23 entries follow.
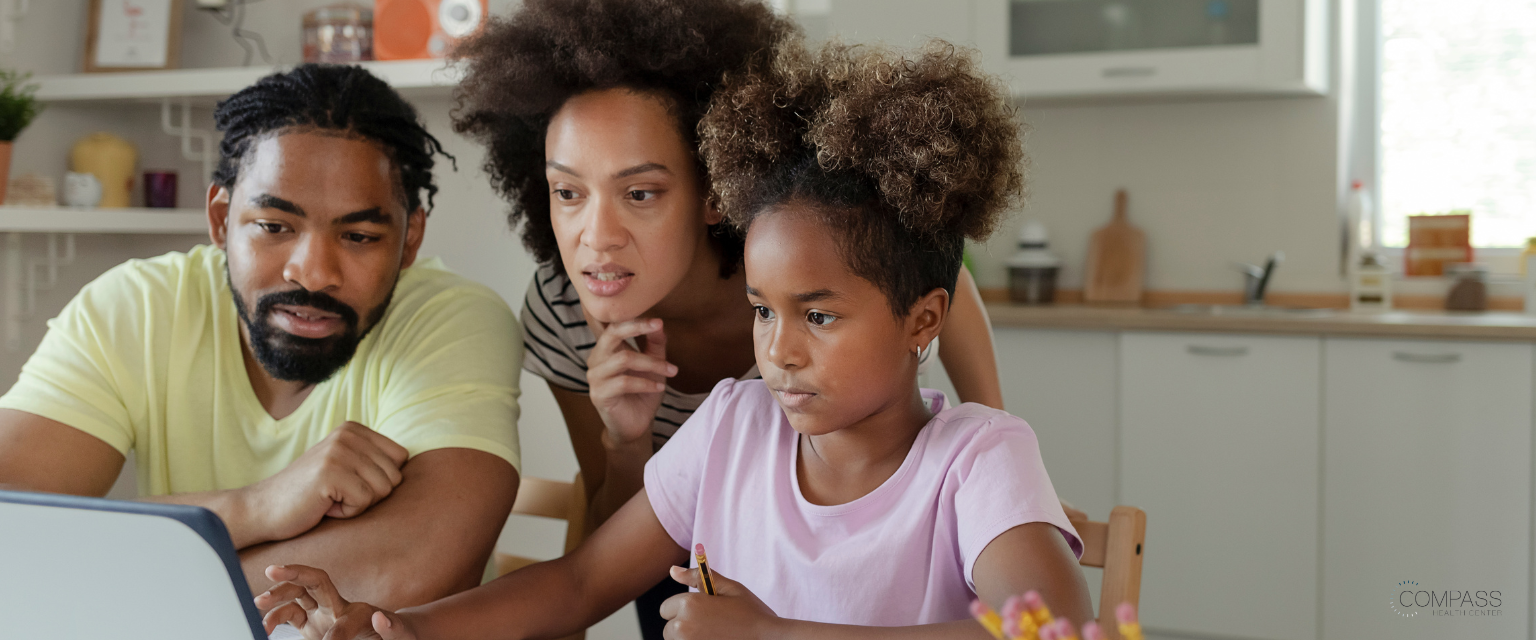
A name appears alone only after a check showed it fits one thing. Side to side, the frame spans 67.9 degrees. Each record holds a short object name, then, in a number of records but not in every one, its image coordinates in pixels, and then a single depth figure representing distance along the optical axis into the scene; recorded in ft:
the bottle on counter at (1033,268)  10.44
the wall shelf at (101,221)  7.61
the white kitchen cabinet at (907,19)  9.82
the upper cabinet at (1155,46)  9.08
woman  3.43
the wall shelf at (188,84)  6.94
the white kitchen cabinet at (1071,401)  9.12
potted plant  7.52
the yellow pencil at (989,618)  1.41
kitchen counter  7.98
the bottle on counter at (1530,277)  9.16
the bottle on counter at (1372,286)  9.57
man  3.54
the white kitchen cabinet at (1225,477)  8.53
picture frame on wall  8.31
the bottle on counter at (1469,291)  9.37
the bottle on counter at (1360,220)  9.82
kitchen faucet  9.75
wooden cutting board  10.41
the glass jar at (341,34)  7.76
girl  2.80
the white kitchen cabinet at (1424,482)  7.96
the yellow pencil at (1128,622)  1.37
